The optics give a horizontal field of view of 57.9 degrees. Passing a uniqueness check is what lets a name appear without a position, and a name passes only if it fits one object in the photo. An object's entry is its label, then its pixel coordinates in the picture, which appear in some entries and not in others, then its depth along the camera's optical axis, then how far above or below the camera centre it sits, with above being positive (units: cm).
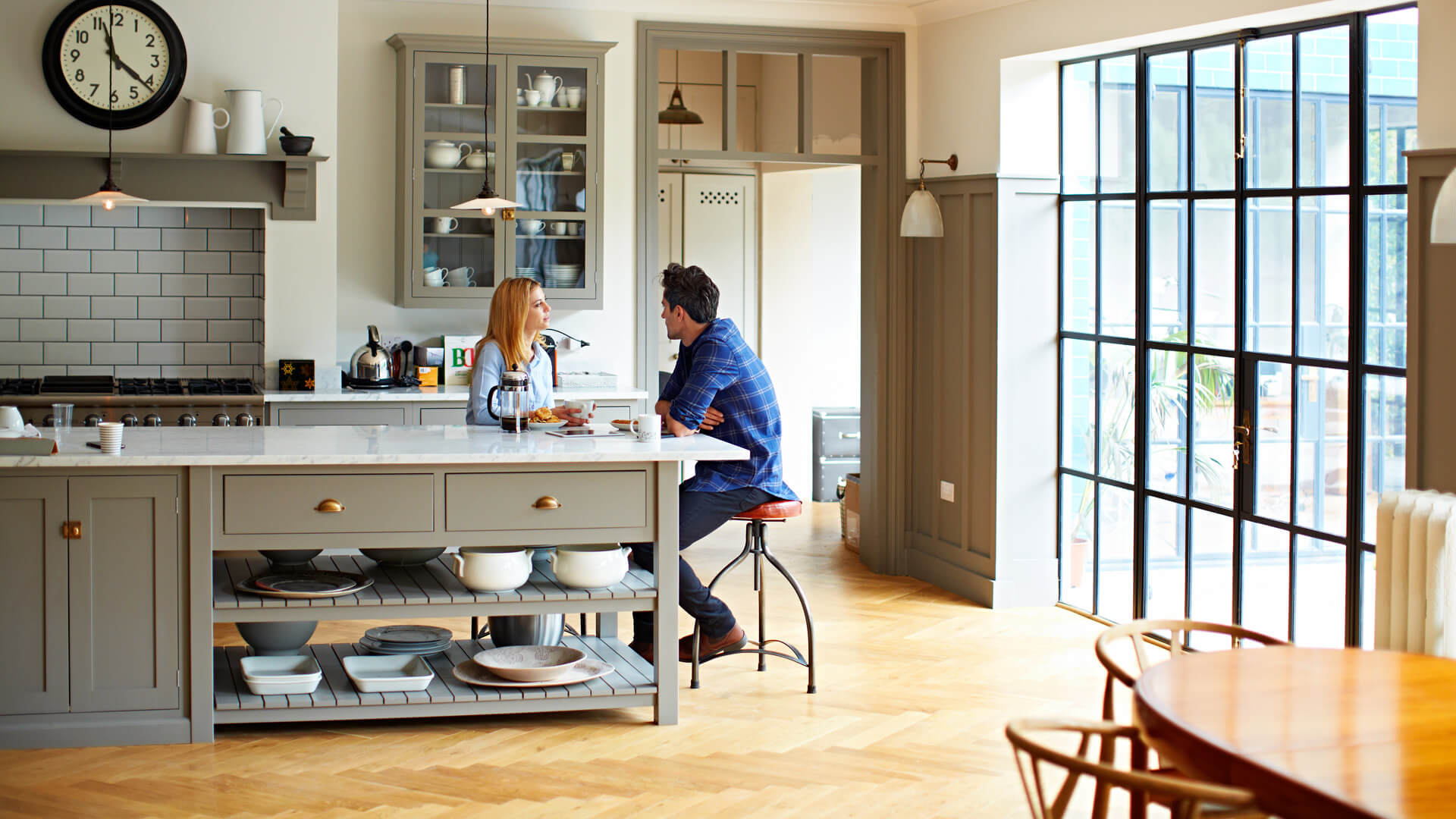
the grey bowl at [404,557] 425 -54
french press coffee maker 434 -4
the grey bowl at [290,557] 419 -53
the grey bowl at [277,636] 412 -78
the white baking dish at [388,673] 396 -87
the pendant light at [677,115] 804 +169
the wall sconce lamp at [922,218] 592 +79
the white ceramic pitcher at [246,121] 580 +119
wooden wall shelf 571 +95
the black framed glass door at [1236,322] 435 +26
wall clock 568 +144
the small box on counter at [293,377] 596 +6
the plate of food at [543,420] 451 -10
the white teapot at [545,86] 614 +143
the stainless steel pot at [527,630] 442 -81
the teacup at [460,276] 615 +54
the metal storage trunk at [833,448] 864 -38
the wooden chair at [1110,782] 193 -59
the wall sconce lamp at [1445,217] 337 +45
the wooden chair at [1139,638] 267 -53
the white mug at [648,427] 419 -11
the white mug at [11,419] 396 -9
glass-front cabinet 603 +105
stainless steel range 560 -5
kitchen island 372 -43
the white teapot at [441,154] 605 +109
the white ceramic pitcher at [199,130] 578 +115
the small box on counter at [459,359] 630 +15
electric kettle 604 +10
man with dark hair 453 -10
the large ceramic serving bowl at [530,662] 404 -85
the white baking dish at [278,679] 392 -86
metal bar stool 455 -55
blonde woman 470 +20
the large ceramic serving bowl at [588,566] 400 -53
